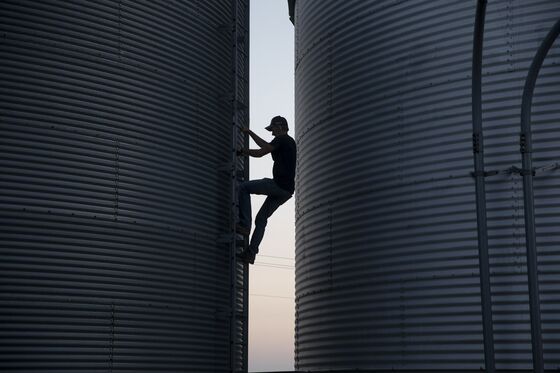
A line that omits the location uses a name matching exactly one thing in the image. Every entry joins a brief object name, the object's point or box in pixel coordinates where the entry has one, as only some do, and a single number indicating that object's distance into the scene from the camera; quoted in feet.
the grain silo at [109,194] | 36.19
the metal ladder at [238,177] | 44.65
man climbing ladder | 40.63
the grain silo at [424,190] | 36.70
